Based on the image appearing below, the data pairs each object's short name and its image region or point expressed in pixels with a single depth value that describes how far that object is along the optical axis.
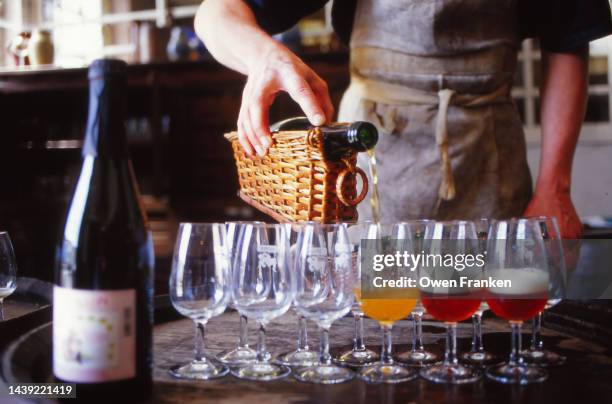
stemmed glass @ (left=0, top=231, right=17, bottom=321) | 1.34
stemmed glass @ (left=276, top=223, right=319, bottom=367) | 1.04
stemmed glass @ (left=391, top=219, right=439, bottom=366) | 1.07
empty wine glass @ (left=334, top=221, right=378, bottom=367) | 1.05
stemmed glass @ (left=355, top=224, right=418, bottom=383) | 1.02
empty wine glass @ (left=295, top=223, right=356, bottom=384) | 1.00
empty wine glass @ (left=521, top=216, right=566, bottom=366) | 1.06
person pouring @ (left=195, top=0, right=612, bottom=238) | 1.77
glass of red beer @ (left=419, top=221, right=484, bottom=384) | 1.04
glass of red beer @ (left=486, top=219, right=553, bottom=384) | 1.03
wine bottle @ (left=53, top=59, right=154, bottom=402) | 0.79
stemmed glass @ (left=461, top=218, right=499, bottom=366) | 1.06
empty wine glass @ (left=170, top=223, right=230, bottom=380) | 0.98
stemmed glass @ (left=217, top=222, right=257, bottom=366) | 1.04
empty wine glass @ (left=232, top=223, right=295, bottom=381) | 1.01
